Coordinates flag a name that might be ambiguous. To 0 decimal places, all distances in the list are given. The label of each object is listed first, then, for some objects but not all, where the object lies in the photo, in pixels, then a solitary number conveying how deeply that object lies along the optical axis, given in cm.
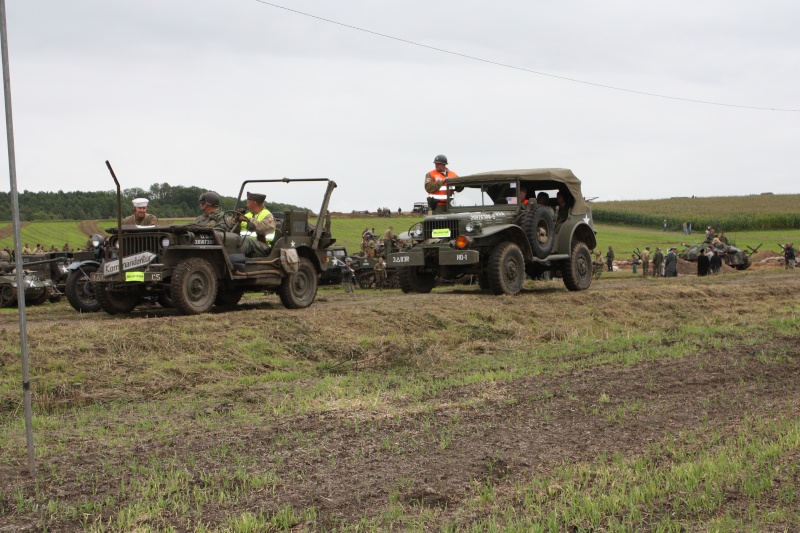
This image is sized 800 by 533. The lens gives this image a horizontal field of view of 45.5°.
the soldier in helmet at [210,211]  1427
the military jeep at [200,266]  1294
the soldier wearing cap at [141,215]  1378
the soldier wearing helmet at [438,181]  1831
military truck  1711
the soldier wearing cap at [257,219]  1441
